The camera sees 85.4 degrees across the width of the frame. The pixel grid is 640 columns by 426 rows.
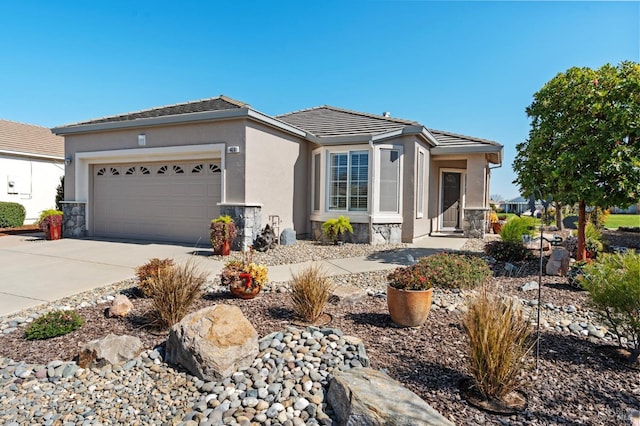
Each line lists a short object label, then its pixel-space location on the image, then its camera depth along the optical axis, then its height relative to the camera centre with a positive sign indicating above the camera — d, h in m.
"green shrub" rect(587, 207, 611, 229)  14.65 -0.27
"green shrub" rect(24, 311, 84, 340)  3.93 -1.40
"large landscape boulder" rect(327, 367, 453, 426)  2.35 -1.39
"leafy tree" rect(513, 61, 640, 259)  6.39 +1.45
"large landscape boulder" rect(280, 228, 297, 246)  10.33 -0.87
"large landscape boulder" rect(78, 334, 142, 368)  3.34 -1.43
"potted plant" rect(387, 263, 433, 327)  4.00 -1.05
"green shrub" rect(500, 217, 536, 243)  9.14 -0.50
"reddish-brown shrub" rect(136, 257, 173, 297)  5.01 -0.96
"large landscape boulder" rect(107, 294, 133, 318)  4.45 -1.32
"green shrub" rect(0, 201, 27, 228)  14.51 -0.41
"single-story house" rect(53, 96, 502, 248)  9.50 +1.10
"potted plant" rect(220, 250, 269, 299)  4.94 -1.02
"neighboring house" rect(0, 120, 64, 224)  15.88 +1.75
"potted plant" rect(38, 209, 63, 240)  11.05 -0.63
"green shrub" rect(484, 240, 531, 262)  7.92 -0.95
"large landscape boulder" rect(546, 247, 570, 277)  6.76 -1.02
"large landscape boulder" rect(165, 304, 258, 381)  3.10 -1.27
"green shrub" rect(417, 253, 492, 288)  5.54 -1.02
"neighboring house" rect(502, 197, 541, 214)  21.17 +0.20
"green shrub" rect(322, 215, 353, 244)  10.32 -0.55
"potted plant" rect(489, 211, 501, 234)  15.94 -0.62
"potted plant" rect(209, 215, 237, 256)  8.54 -0.68
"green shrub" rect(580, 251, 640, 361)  3.38 -0.82
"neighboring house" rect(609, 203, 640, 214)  38.44 +0.12
